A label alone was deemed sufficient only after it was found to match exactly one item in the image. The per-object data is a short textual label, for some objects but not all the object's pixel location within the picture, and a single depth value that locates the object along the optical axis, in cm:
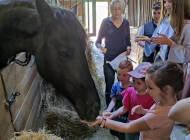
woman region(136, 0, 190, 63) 173
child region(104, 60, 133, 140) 173
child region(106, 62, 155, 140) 145
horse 113
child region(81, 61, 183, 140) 112
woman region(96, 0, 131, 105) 260
